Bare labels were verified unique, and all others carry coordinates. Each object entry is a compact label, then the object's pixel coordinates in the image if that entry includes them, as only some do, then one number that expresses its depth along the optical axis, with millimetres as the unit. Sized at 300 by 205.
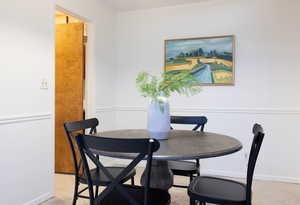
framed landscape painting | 3561
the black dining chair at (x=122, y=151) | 1368
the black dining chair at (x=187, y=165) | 2279
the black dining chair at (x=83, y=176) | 1991
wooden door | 3526
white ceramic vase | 1942
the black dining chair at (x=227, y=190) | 1634
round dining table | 1515
